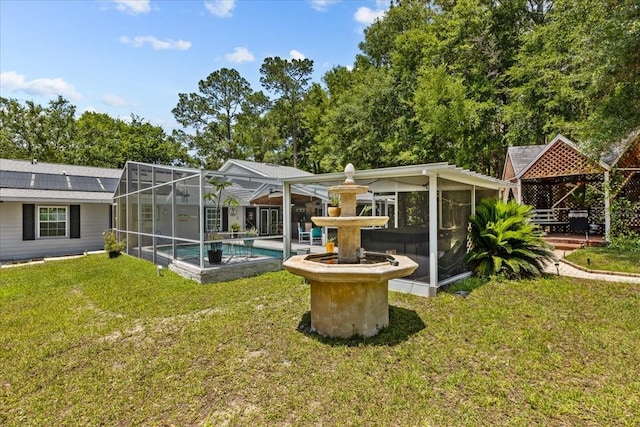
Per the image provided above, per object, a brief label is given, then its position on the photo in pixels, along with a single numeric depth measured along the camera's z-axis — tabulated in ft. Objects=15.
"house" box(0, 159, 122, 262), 39.78
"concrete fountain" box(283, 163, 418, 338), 12.71
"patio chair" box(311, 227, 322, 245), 43.75
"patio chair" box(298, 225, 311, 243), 43.80
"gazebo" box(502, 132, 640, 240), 36.14
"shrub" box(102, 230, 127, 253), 38.55
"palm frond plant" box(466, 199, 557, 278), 23.81
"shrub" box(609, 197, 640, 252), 33.22
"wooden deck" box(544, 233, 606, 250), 35.65
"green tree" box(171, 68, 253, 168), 97.76
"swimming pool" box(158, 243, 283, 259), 30.58
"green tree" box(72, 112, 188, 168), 85.71
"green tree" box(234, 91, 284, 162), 92.89
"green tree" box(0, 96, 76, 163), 80.23
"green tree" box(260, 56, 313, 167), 92.48
